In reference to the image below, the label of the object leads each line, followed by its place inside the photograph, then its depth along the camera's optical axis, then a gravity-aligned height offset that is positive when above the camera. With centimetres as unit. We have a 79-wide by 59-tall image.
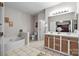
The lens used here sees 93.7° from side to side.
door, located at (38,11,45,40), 220 +21
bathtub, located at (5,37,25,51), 212 -83
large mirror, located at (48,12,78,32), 204 +32
